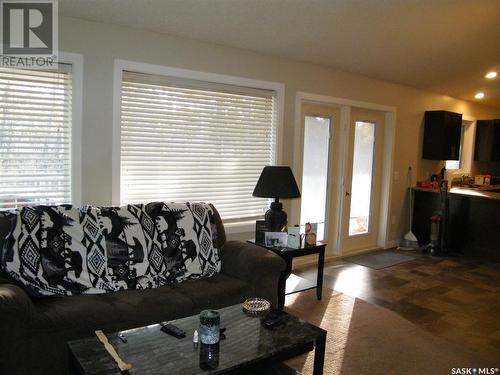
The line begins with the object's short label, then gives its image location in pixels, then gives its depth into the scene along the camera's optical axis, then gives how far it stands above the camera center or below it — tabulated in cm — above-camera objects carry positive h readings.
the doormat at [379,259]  493 -121
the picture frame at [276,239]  339 -66
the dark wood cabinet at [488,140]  729 +58
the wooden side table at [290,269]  318 -92
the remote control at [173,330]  185 -82
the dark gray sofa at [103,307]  193 -87
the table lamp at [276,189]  340 -24
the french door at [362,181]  513 -21
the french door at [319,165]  467 -1
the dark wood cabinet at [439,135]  599 +52
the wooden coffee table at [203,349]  160 -83
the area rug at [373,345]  251 -126
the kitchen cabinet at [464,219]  532 -69
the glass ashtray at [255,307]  214 -80
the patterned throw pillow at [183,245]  278 -64
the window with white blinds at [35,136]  287 +11
